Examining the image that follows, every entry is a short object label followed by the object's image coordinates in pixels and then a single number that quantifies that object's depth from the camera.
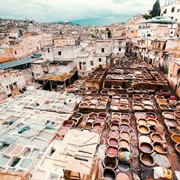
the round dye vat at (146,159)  11.06
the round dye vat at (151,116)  16.01
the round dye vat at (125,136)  13.38
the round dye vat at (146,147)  11.97
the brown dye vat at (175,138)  12.79
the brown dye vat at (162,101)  17.94
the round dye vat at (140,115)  15.95
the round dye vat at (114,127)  14.66
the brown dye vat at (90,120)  16.16
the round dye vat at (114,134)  13.66
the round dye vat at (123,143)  12.46
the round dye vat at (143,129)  13.89
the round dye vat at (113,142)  12.75
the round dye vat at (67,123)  15.37
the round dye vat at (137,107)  17.39
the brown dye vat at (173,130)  13.73
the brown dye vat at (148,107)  17.31
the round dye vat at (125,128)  14.41
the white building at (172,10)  49.74
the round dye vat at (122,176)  10.14
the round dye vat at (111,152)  11.54
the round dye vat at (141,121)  15.12
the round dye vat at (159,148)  11.75
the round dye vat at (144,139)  12.91
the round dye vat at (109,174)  10.38
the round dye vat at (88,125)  15.53
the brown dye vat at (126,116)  16.48
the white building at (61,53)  35.00
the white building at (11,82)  24.35
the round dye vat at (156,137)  13.15
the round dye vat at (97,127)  14.75
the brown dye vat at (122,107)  17.34
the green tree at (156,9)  61.53
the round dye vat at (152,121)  15.18
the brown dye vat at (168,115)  15.62
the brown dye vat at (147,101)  18.43
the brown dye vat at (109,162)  11.13
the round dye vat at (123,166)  10.80
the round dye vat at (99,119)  15.98
